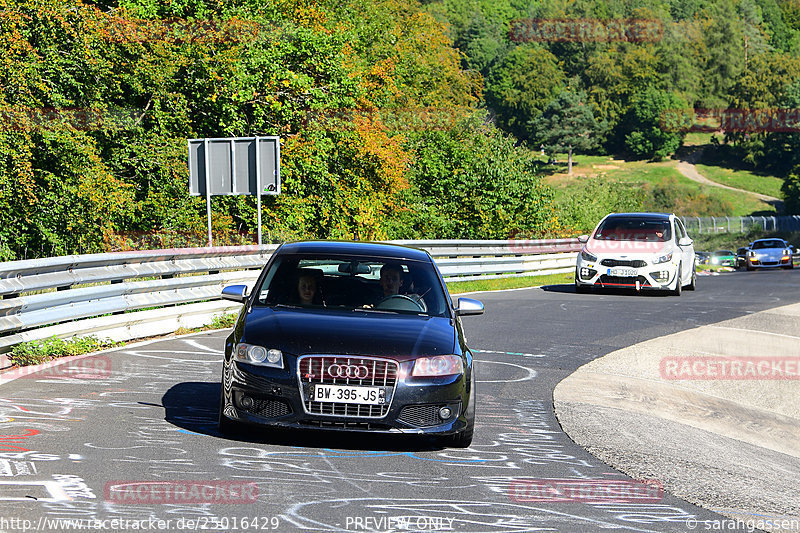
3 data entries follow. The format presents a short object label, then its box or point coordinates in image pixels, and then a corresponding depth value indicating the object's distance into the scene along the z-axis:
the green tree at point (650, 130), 157.00
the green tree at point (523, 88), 170.88
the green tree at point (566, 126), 155.12
